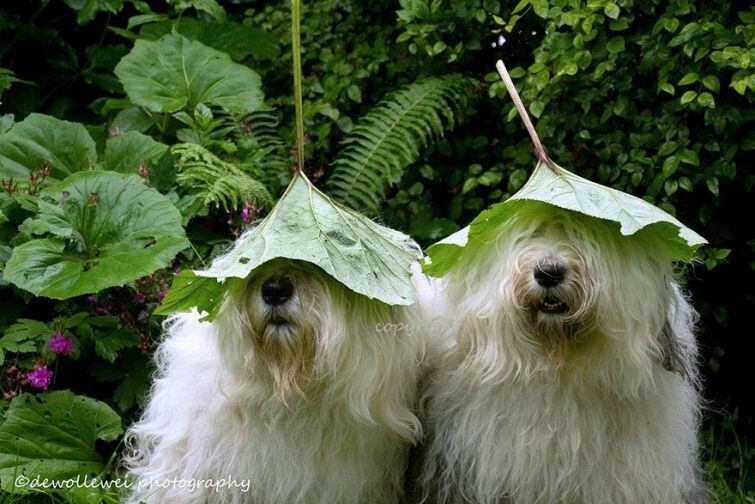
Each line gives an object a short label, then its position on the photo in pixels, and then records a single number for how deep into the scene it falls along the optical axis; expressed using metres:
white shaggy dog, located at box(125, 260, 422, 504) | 2.74
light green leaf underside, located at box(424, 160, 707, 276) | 2.67
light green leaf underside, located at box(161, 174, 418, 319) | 2.69
